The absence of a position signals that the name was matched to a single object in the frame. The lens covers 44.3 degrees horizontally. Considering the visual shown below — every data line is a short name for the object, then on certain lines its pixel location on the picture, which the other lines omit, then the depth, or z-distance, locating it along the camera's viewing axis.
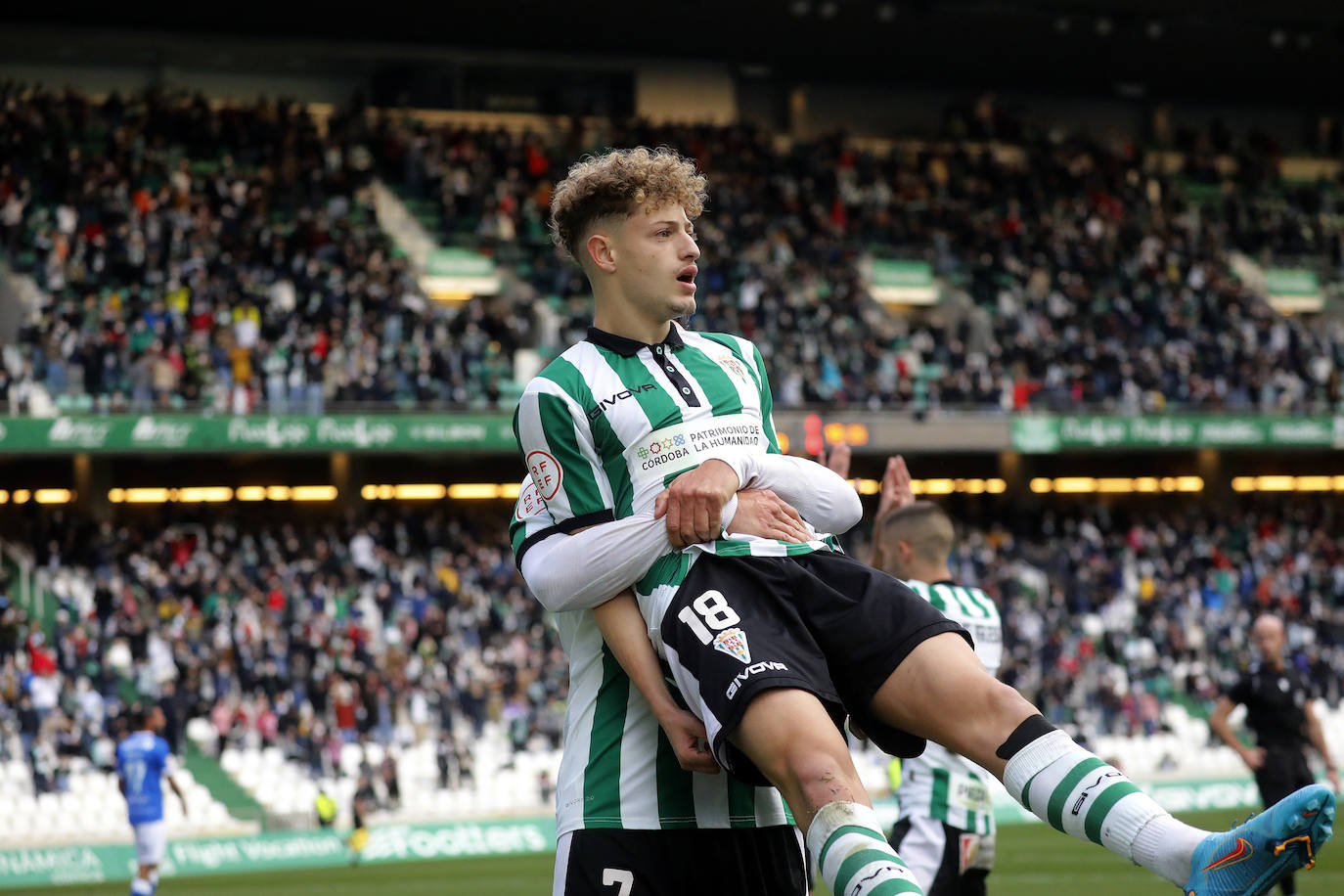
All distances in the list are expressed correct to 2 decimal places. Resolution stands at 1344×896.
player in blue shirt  13.54
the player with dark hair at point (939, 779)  6.88
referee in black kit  10.23
